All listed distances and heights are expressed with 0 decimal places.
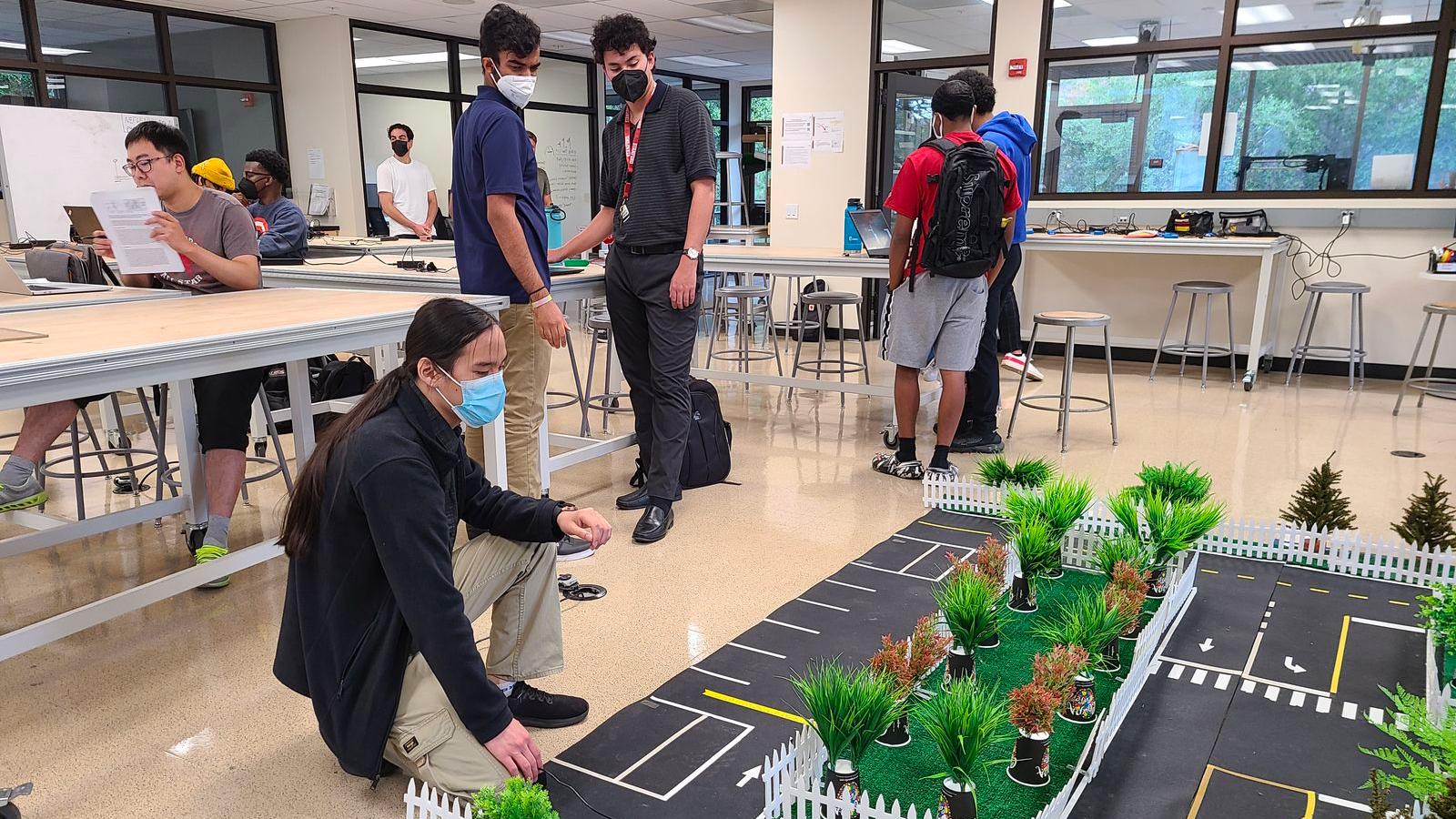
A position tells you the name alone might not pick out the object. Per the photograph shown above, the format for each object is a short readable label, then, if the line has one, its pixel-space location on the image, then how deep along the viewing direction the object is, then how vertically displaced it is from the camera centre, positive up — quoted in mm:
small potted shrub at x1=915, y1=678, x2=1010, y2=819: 1462 -802
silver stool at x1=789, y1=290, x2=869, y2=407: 5082 -502
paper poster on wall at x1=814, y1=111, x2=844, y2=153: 7348 +554
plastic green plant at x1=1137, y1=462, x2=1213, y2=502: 2725 -781
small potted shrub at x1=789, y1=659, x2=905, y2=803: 1525 -804
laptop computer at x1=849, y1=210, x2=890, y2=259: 4383 -120
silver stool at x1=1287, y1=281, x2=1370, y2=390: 5492 -702
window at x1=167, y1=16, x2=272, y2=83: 8438 +1345
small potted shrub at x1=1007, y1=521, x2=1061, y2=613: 2383 -875
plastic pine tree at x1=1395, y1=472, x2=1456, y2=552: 2512 -813
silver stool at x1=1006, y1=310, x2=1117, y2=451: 4141 -519
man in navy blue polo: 2688 -62
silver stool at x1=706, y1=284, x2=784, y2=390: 5621 -678
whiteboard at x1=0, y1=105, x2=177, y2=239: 7348 +307
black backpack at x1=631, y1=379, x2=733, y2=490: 3695 -916
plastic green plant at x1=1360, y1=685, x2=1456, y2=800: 1173 -689
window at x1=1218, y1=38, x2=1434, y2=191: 5742 +561
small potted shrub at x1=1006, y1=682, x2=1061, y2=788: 1599 -876
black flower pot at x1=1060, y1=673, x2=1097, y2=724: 1888 -965
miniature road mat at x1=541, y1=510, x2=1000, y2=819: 1725 -1047
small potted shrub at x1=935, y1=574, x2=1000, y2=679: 1988 -841
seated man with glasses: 2789 -249
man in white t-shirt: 6535 +88
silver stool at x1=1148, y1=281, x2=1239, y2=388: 5691 -663
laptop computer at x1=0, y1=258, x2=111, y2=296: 2998 -274
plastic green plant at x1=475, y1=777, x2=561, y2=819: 1293 -800
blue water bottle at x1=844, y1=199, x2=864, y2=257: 4695 -165
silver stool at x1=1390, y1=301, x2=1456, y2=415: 4992 -964
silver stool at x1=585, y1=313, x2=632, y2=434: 4492 -815
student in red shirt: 3494 -369
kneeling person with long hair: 1534 -620
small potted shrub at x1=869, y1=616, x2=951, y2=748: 1731 -831
